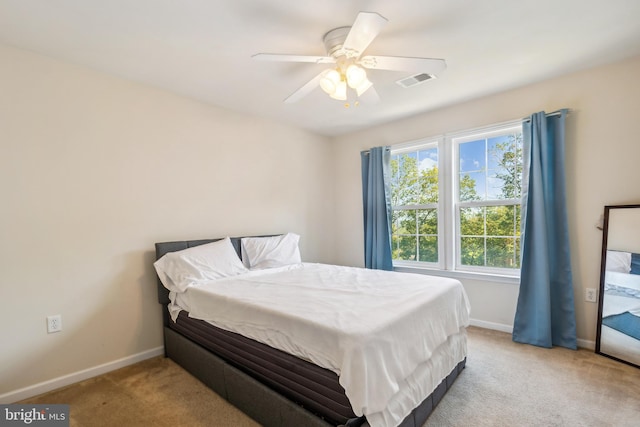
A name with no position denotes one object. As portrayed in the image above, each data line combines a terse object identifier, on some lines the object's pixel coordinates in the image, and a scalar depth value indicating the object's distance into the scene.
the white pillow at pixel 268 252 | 3.06
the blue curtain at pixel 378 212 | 3.75
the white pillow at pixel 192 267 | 2.42
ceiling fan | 1.72
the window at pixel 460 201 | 3.02
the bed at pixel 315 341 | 1.29
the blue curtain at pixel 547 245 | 2.57
